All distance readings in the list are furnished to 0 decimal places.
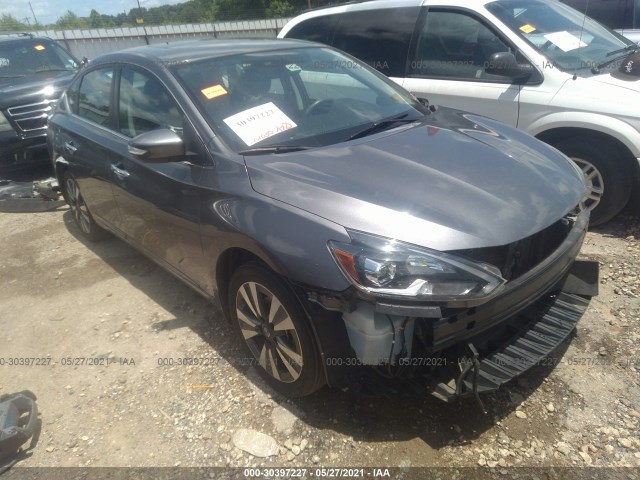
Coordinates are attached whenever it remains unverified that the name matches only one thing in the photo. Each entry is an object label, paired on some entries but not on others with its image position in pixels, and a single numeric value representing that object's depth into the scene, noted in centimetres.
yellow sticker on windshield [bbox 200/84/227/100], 257
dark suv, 615
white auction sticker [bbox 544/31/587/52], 396
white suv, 357
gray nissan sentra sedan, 184
